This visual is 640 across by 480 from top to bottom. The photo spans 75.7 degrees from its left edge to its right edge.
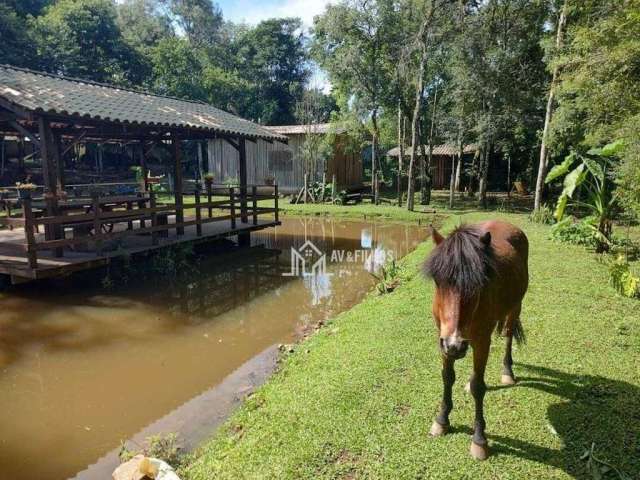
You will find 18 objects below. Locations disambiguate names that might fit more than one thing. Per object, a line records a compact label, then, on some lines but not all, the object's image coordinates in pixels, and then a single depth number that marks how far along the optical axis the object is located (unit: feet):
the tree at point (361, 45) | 58.08
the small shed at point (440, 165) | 88.53
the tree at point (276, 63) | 120.06
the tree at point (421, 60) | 51.12
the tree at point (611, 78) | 20.25
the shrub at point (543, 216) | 44.24
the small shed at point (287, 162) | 74.38
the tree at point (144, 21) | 129.59
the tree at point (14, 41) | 76.02
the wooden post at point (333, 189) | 67.48
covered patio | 24.81
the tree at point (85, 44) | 85.92
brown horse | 8.23
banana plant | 29.14
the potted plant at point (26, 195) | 23.97
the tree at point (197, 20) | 141.69
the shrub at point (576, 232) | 31.12
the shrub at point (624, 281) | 19.97
